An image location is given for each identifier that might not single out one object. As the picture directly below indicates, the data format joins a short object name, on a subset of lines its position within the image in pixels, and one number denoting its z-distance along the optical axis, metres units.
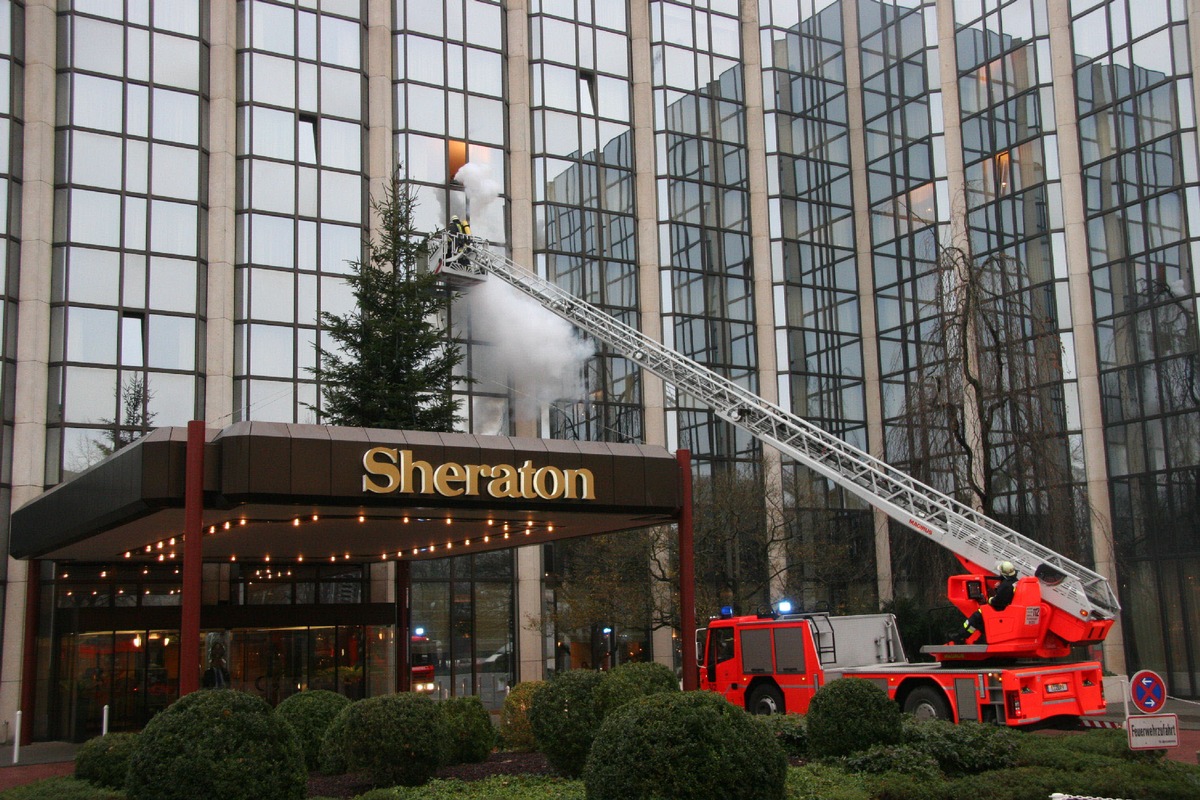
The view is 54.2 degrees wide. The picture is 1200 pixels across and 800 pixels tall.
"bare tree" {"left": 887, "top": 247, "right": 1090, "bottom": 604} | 27.67
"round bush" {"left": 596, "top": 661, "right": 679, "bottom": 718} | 16.81
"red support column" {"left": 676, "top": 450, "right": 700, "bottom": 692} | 21.78
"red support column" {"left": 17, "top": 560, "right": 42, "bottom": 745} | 29.09
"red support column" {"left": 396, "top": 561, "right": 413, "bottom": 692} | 32.25
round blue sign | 12.22
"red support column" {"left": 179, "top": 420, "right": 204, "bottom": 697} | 17.03
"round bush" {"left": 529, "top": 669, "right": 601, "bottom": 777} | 16.67
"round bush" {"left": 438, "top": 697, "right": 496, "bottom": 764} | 18.58
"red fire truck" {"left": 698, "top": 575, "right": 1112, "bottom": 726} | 20.80
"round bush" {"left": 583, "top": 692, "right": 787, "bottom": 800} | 11.32
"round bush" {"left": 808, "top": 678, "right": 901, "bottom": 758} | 16.73
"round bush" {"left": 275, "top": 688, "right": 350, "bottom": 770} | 18.19
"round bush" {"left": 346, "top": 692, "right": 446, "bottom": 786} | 15.80
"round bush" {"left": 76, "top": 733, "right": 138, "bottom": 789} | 17.09
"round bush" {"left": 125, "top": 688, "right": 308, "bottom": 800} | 12.77
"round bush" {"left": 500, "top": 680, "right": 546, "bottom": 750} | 20.02
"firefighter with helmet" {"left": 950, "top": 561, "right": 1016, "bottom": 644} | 21.56
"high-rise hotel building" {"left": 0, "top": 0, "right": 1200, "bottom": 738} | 33.00
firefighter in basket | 37.81
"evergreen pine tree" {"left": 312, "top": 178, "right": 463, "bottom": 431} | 31.75
